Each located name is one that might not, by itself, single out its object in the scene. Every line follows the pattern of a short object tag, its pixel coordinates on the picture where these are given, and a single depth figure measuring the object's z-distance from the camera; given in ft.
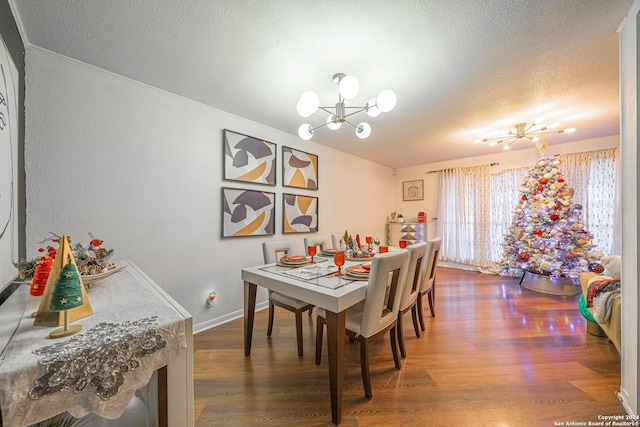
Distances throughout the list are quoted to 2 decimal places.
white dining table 4.31
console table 1.81
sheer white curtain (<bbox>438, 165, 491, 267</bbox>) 14.69
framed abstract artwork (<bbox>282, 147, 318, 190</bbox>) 10.37
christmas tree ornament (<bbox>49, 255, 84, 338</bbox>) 2.28
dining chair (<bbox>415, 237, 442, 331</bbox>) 7.48
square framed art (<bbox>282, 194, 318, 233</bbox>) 10.41
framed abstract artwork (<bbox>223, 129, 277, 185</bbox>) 8.43
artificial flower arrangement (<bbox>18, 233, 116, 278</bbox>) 3.61
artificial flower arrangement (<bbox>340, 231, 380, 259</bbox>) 7.59
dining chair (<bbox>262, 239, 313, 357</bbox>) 6.37
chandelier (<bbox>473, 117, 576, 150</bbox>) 9.53
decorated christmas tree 10.57
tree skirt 10.69
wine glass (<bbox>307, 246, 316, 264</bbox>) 6.89
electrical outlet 7.88
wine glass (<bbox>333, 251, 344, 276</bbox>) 5.53
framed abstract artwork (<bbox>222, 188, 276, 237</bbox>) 8.43
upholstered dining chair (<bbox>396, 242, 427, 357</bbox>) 6.07
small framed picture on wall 17.30
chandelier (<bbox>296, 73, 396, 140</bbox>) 4.87
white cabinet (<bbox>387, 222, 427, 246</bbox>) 16.44
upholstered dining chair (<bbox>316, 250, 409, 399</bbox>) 4.76
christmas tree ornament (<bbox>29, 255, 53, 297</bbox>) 3.23
